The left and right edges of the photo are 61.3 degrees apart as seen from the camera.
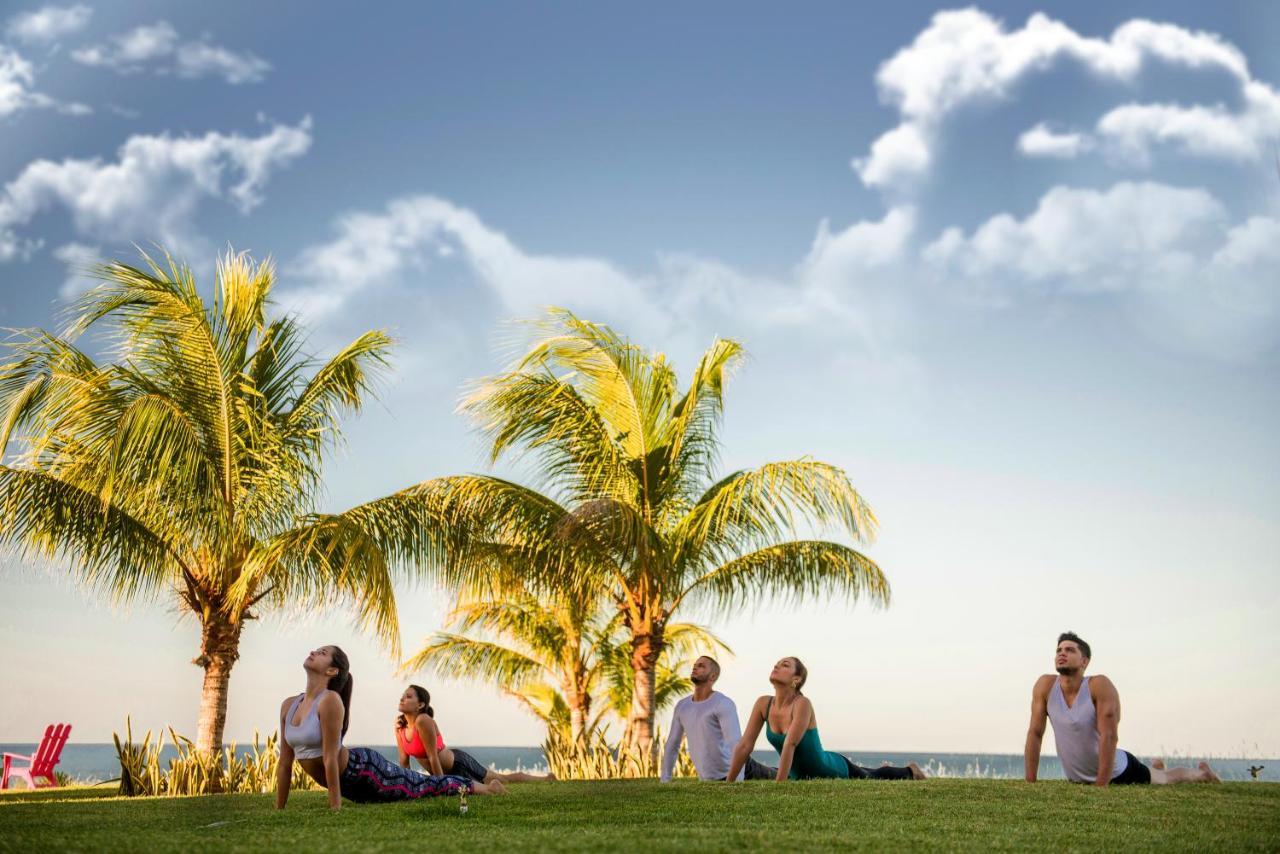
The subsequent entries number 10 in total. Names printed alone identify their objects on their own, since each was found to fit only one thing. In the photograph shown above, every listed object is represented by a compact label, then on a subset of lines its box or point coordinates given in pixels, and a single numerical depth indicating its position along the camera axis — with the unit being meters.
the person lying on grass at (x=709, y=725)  10.43
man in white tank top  8.72
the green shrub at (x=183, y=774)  13.27
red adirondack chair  18.52
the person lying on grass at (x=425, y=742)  10.30
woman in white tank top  7.55
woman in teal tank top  9.78
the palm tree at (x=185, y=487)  13.71
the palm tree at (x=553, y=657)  23.16
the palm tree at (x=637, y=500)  15.56
